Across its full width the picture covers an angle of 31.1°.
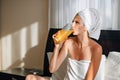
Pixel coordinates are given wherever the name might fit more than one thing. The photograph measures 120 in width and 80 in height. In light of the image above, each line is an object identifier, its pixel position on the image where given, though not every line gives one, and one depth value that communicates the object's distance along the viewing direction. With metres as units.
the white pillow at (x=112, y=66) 1.94
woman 1.67
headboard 2.27
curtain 2.47
